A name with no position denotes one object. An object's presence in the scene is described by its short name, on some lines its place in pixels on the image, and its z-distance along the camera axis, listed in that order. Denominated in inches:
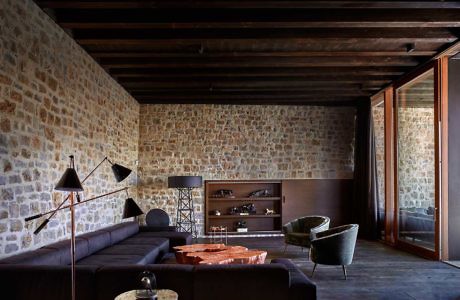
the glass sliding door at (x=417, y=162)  267.9
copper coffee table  198.2
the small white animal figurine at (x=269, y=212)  393.4
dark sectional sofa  122.1
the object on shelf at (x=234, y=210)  391.1
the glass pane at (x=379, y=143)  374.0
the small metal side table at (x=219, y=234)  358.9
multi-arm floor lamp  107.1
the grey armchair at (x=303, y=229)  267.3
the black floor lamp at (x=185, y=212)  377.2
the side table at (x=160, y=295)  109.1
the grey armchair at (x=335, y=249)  214.2
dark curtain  358.0
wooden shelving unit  388.8
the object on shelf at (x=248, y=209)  391.9
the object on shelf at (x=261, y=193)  394.3
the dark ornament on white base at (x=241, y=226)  387.2
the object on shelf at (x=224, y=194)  390.0
